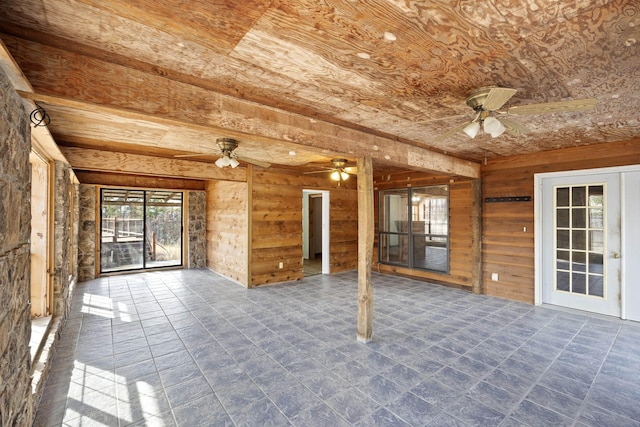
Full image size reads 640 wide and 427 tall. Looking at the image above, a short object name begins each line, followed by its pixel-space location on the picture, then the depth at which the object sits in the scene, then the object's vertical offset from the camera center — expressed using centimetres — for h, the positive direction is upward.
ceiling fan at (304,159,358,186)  488 +86
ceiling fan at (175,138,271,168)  362 +87
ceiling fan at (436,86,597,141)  190 +78
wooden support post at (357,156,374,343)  328 -31
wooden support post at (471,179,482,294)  522 -37
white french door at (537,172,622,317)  400 -39
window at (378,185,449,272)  596 -26
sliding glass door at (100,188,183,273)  686 -29
